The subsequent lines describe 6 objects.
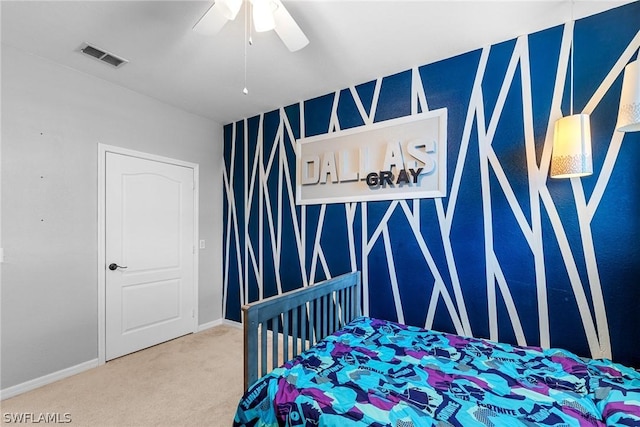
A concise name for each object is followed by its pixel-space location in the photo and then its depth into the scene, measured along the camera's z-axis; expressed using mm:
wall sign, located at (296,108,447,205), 2371
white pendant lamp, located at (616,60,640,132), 1303
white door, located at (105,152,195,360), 2777
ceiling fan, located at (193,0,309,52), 1473
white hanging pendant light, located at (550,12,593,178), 1648
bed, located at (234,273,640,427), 1226
